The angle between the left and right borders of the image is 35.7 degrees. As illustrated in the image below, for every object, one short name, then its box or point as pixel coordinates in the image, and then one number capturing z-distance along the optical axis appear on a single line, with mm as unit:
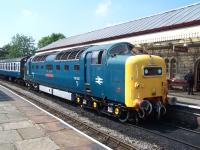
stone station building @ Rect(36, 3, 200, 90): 20053
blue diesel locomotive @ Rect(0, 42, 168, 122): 11945
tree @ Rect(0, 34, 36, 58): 131062
